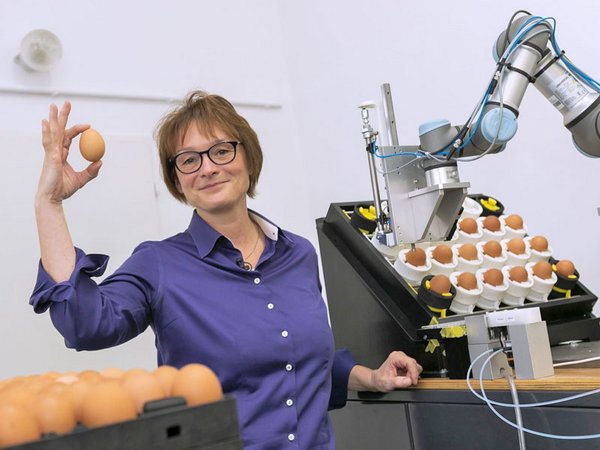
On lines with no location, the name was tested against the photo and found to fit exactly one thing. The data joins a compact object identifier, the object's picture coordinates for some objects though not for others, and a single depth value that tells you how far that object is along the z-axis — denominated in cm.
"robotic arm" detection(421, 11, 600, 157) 131
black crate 51
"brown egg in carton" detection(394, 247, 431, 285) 157
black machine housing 149
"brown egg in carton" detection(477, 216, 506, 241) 174
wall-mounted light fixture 279
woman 102
